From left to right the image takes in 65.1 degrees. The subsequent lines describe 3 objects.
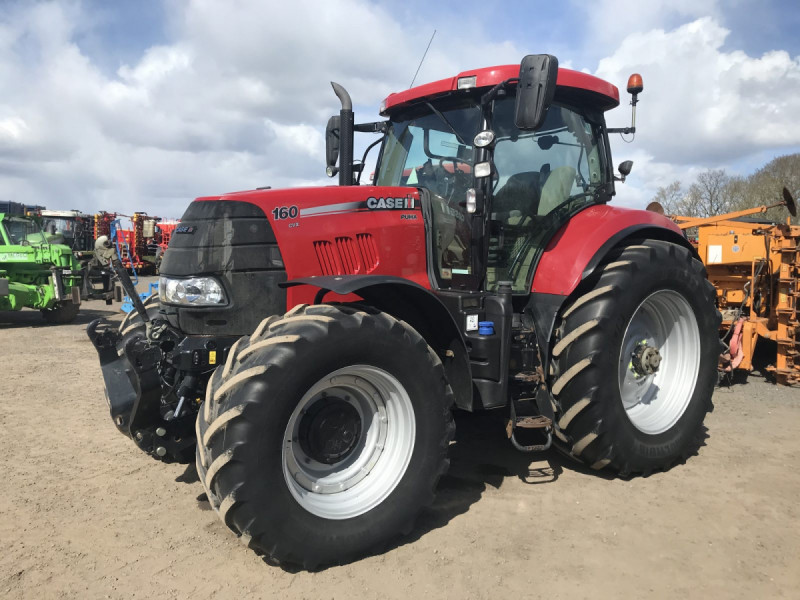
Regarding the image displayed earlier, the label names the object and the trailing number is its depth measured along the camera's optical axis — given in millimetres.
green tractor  11117
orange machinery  6551
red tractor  2760
